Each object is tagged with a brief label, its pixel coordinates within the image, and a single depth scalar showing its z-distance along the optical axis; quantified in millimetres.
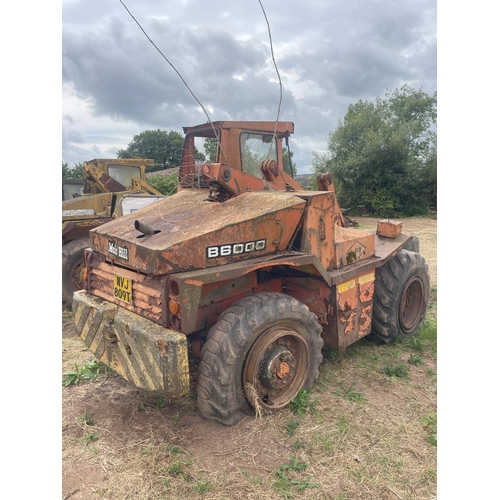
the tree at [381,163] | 22875
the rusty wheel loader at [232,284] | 3123
